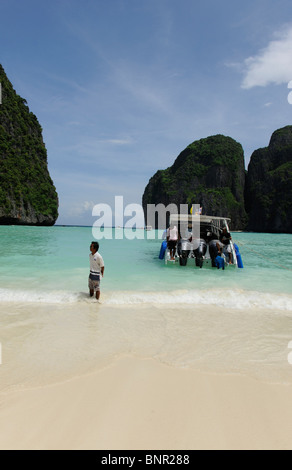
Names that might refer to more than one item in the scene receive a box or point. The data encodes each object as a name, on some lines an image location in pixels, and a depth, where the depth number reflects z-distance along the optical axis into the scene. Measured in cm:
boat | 1098
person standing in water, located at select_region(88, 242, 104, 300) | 578
